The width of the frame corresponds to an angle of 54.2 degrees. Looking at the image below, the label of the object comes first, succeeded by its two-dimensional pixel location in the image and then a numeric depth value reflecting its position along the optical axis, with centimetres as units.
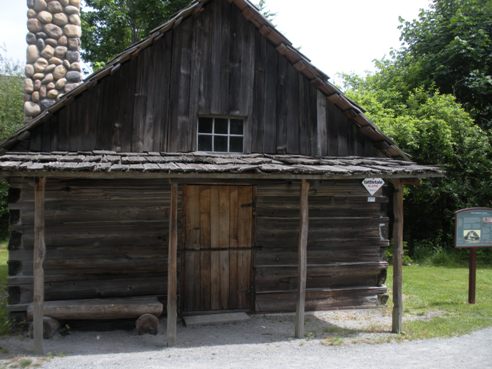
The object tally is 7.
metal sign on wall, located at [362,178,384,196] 795
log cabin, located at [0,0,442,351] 816
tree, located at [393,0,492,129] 2100
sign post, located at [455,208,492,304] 1046
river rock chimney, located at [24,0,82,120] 1054
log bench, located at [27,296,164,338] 773
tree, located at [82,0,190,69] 2278
